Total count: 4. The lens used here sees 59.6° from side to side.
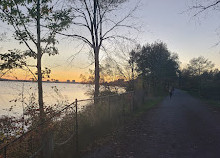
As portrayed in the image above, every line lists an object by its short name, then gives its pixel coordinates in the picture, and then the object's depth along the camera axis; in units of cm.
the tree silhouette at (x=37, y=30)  737
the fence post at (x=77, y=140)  689
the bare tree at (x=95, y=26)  1540
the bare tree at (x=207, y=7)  1186
